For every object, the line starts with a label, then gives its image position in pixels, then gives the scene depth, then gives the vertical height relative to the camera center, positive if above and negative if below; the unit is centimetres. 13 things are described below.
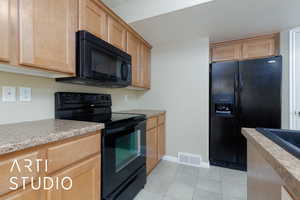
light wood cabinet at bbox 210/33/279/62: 221 +83
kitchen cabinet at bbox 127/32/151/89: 208 +63
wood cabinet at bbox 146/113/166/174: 204 -66
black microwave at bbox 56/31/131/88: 124 +37
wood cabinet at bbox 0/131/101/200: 66 -40
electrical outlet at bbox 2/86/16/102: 108 +3
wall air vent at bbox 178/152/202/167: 236 -101
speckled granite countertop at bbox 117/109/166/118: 194 -22
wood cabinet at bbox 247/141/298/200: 58 -42
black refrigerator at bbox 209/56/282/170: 203 -6
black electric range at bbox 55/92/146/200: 120 -44
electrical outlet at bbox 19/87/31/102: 118 +4
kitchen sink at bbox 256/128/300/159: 89 -23
